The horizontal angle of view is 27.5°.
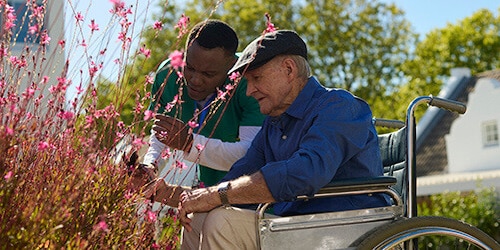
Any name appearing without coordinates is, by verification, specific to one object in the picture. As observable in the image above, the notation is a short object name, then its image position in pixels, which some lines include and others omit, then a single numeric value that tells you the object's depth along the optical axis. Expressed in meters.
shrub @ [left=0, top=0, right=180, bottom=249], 2.79
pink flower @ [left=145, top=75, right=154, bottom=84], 3.58
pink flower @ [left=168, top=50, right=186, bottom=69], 2.75
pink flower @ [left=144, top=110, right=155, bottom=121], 3.11
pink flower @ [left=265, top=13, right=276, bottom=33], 3.78
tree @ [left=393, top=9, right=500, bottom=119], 40.38
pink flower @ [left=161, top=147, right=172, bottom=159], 3.44
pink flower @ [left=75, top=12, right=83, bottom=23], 3.49
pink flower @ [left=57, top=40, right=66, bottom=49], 3.41
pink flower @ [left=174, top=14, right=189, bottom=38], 3.45
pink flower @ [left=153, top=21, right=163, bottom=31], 3.52
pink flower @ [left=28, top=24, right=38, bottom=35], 3.25
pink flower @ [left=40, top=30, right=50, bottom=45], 3.38
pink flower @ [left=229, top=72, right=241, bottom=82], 3.58
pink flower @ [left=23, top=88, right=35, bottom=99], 2.86
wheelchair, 3.42
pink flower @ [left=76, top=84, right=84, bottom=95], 3.24
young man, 4.31
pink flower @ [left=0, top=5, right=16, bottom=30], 3.02
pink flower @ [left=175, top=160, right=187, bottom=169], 3.47
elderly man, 3.42
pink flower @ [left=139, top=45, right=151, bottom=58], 3.24
